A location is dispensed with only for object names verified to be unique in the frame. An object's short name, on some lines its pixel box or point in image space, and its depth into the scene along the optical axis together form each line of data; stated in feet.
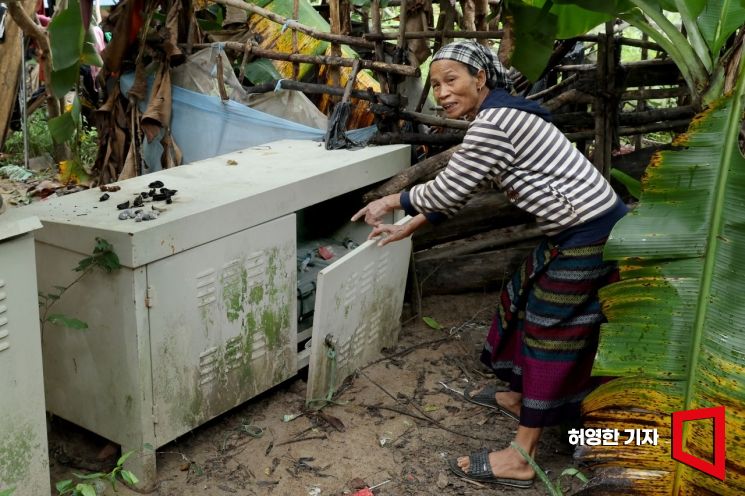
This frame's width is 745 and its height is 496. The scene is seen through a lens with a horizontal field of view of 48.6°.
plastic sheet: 14.26
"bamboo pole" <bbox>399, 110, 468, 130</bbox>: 13.67
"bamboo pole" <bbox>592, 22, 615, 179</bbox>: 14.32
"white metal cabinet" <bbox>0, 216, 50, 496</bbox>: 8.07
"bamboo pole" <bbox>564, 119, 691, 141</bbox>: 15.51
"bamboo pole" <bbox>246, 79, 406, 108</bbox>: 13.39
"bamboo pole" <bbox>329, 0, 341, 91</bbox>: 15.03
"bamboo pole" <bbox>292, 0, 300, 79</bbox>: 15.35
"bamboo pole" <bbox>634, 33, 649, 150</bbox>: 18.78
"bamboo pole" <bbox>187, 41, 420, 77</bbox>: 13.43
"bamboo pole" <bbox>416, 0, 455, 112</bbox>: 14.03
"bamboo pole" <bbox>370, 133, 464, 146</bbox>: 13.51
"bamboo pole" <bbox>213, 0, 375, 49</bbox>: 14.21
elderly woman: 9.69
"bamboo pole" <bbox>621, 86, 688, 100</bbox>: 15.34
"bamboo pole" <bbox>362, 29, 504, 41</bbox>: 13.94
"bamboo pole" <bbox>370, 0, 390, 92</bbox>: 13.89
